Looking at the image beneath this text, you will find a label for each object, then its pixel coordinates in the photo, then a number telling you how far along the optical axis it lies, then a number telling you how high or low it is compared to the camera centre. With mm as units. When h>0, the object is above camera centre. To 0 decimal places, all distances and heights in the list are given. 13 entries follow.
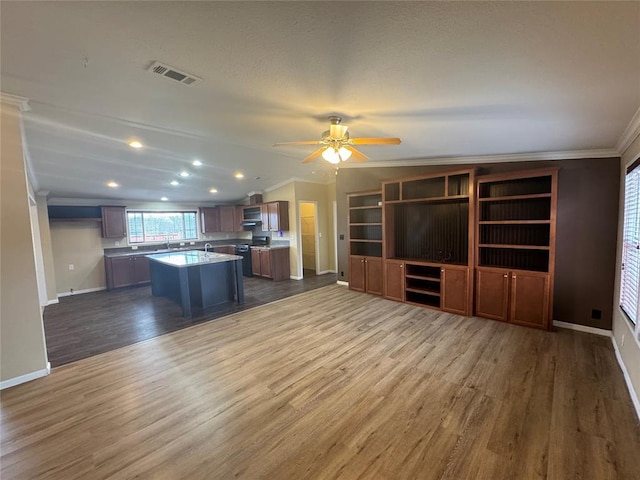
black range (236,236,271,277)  7961 -801
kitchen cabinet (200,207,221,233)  8438 +255
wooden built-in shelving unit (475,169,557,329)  3615 -400
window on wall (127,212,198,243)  7402 +63
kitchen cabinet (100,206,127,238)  6625 +199
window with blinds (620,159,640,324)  2459 -328
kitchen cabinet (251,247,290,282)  7203 -1026
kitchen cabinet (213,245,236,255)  8547 -714
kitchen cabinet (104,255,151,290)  6641 -1047
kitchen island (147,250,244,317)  4605 -981
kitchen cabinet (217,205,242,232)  8633 +281
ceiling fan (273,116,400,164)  2779 +862
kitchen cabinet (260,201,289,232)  7289 +269
